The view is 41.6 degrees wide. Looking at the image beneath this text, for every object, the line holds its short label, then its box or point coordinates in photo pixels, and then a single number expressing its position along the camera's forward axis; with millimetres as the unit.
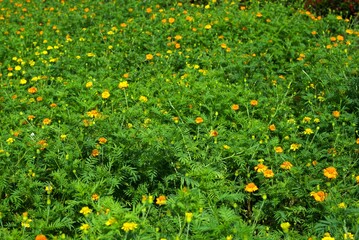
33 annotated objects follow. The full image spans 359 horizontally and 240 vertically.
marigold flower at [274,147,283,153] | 3182
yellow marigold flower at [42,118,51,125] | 3488
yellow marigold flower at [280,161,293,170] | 2959
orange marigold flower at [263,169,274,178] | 2863
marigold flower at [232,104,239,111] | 3711
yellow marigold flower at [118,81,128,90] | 3797
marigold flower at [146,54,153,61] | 4765
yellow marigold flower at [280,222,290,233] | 2164
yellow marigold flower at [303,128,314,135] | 3443
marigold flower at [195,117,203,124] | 3438
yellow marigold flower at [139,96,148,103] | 3842
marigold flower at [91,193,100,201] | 2707
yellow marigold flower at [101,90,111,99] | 3787
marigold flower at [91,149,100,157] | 3039
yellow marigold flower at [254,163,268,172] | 2928
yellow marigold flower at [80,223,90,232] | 2345
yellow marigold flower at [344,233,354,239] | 2283
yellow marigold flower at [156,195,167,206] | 2645
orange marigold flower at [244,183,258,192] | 2746
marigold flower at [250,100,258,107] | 3820
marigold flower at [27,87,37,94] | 4019
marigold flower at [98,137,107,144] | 3111
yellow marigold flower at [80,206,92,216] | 2581
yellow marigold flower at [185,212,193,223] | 2158
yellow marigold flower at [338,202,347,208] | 2576
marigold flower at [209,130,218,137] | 3273
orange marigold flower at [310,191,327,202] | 2717
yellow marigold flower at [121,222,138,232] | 2205
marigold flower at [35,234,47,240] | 2330
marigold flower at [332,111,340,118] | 3640
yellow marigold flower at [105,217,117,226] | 2266
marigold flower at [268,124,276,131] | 3521
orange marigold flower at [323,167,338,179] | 2875
